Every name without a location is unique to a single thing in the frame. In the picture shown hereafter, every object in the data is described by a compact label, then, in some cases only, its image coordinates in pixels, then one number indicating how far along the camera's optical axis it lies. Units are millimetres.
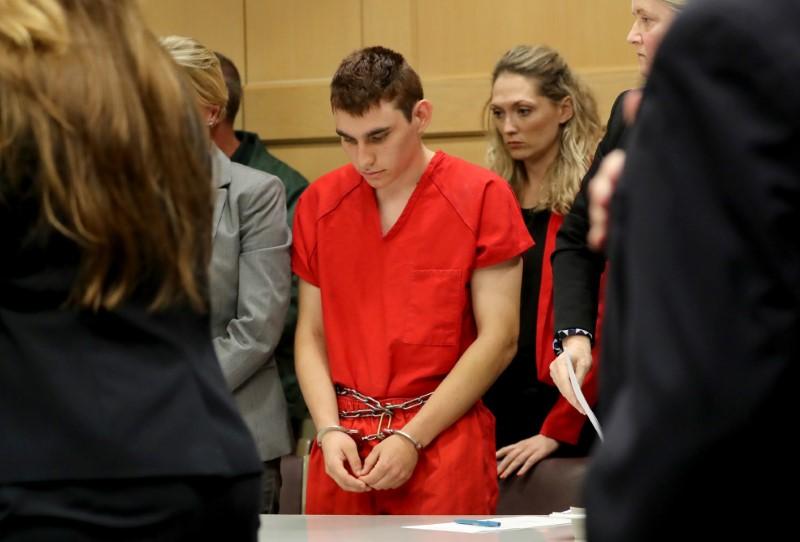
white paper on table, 4434
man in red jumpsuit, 5484
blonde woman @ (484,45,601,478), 5973
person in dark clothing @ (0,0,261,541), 2344
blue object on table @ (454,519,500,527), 4516
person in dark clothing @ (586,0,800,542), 1481
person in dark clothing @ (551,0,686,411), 5059
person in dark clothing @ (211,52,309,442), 6949
